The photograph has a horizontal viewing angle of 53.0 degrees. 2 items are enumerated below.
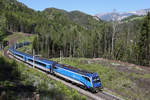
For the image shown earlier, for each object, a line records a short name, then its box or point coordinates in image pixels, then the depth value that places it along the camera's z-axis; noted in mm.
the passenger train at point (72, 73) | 22844
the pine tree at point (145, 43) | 48625
